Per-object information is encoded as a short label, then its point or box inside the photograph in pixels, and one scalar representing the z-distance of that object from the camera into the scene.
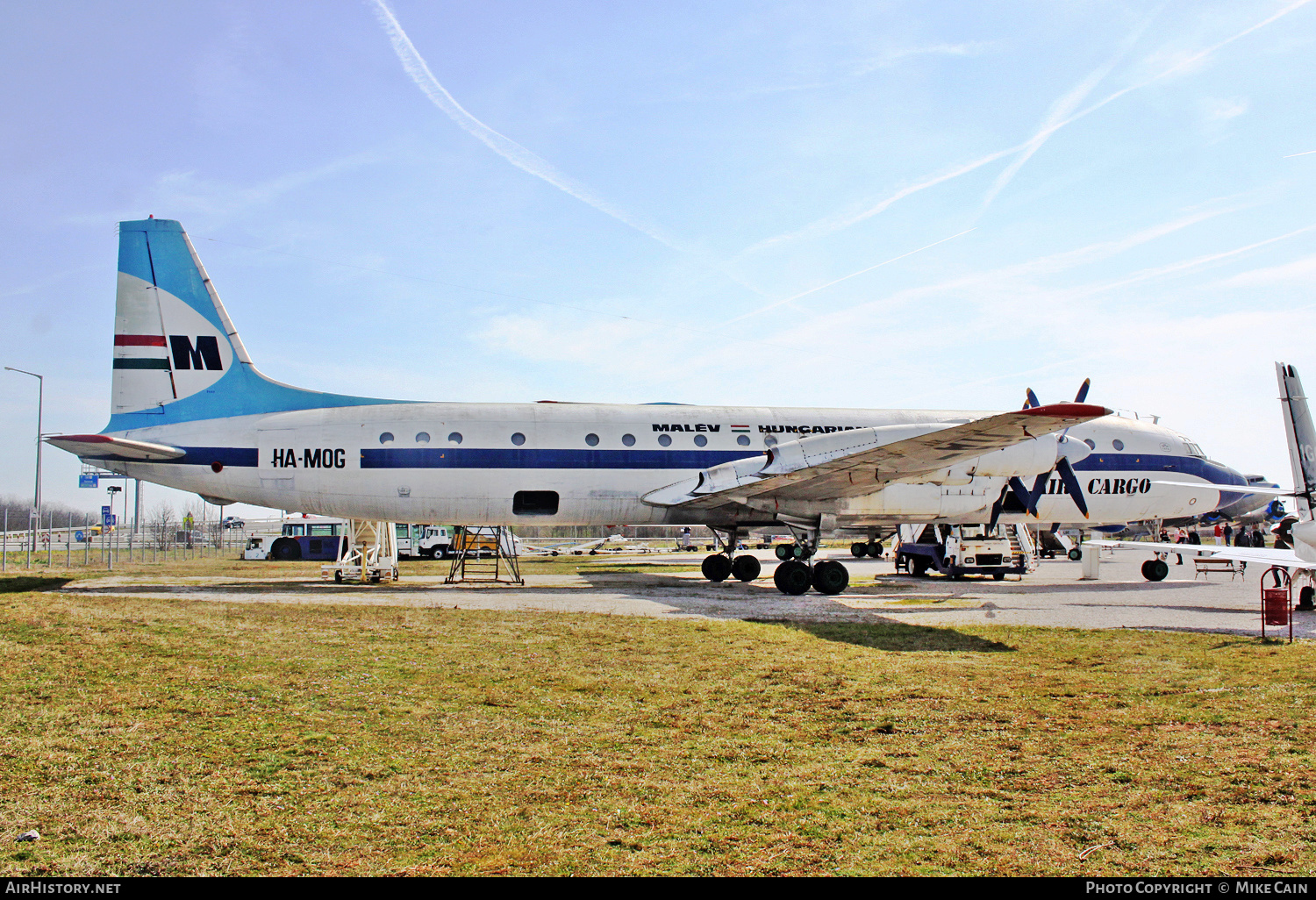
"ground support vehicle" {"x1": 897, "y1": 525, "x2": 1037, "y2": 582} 25.48
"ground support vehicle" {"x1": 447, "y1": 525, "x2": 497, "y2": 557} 43.50
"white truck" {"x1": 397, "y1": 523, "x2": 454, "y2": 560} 45.47
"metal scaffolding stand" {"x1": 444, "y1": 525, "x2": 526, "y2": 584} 25.24
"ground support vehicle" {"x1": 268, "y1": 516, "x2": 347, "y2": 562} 46.31
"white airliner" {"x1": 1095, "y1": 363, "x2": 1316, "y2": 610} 14.07
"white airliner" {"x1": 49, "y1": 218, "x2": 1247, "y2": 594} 18.84
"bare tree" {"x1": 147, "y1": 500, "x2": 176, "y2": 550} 41.16
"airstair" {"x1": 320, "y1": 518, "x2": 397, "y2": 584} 24.28
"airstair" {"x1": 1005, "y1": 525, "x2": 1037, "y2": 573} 27.09
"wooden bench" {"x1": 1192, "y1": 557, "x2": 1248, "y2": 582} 28.17
